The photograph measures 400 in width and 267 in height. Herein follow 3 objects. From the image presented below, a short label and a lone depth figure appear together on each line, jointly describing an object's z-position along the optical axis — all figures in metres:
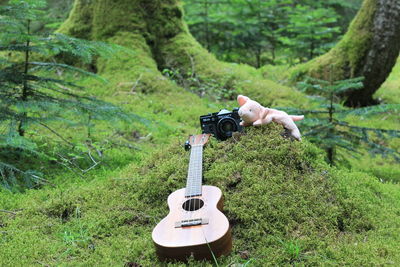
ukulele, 1.92
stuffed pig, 2.90
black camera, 3.01
